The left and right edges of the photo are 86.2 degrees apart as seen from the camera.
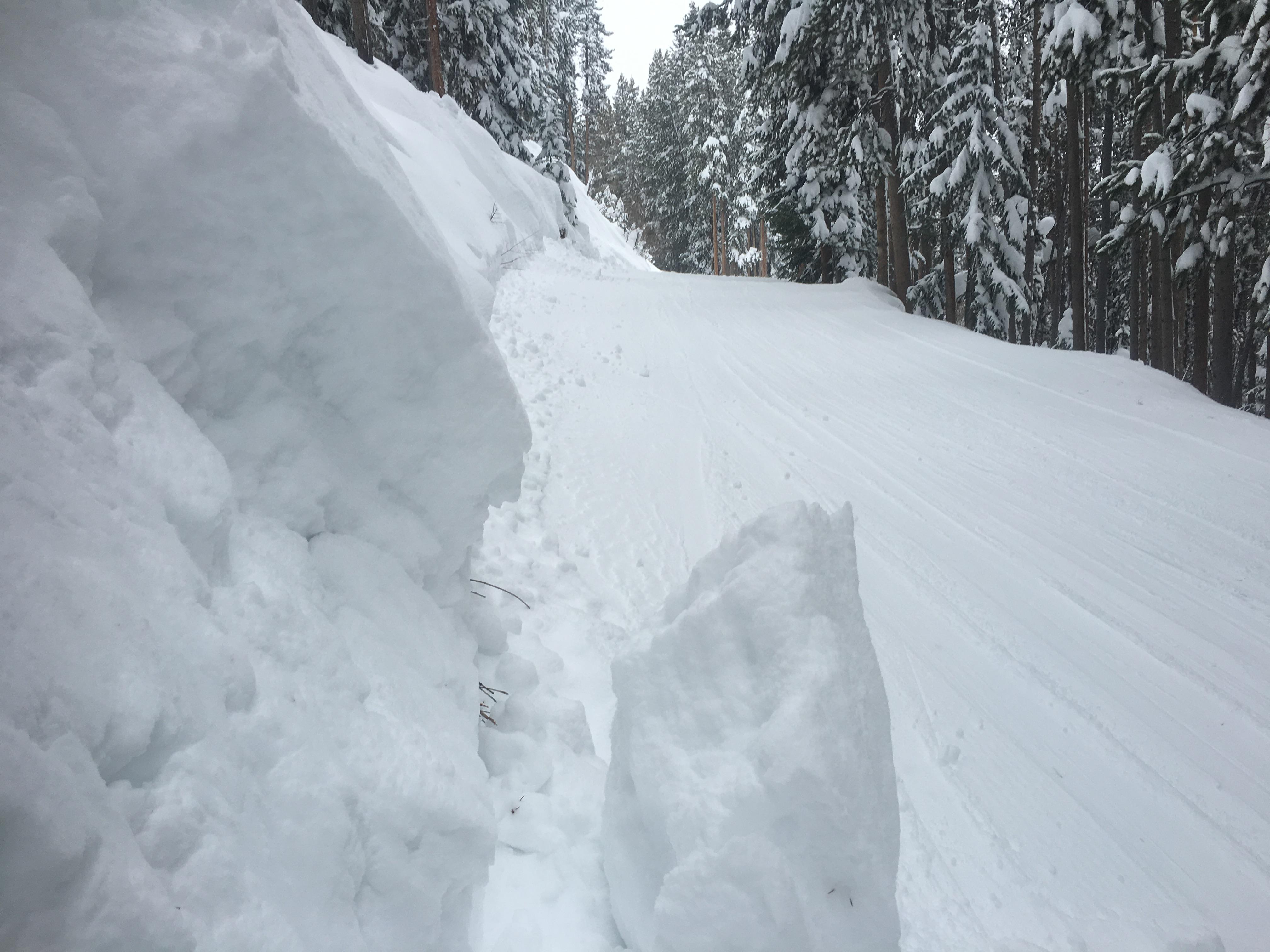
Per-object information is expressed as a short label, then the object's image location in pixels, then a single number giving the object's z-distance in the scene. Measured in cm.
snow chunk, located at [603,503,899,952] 174
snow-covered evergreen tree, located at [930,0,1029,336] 1428
